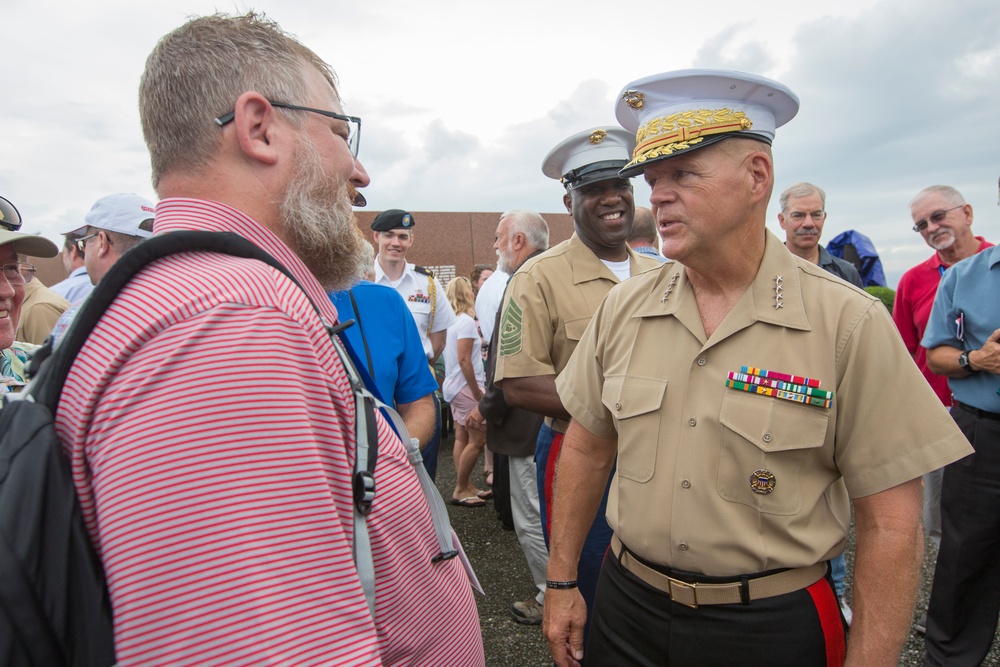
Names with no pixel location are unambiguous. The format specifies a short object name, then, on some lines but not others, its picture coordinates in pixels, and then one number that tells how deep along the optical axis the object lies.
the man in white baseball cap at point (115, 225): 2.99
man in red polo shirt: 3.88
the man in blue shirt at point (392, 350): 2.23
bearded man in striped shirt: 0.69
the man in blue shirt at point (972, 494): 2.83
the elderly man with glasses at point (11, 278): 2.27
